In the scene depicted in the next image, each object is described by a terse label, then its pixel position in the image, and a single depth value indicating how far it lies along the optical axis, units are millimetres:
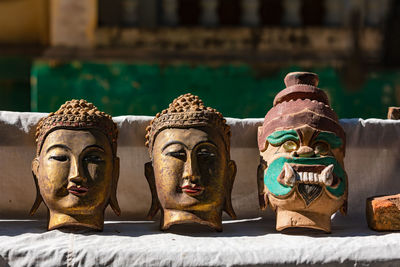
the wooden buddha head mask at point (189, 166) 2230
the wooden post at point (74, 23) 4457
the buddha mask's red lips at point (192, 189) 2219
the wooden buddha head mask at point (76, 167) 2189
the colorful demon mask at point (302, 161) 2205
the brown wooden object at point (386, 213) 2293
